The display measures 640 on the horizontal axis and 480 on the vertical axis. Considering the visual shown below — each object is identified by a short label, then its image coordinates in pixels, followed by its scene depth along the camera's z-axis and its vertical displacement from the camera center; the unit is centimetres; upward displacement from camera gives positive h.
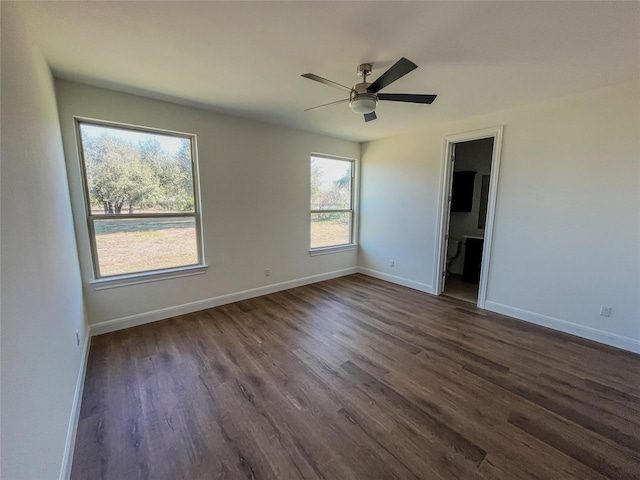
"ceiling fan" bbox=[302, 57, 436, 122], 206 +85
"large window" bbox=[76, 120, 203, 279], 272 +0
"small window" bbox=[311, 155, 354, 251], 460 -7
